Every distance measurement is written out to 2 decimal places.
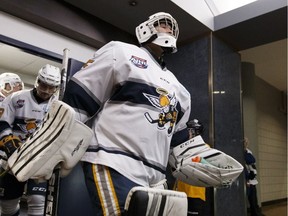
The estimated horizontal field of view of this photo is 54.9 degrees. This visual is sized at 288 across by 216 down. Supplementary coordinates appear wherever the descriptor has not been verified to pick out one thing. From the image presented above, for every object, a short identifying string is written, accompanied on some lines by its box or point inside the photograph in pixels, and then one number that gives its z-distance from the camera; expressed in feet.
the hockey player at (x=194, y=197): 7.63
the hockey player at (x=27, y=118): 6.74
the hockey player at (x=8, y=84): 7.29
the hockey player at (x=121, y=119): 3.10
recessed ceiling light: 8.18
